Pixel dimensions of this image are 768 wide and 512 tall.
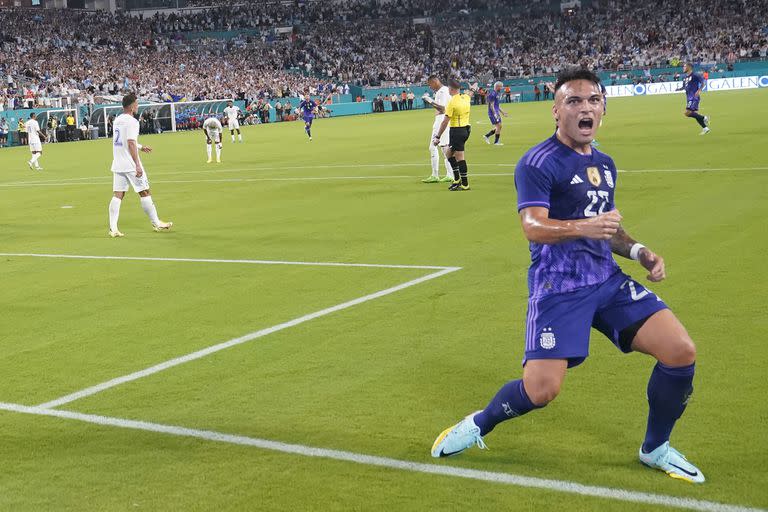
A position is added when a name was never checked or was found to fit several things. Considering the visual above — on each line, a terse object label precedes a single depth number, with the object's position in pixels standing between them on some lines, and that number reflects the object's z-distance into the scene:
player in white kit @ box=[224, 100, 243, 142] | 42.42
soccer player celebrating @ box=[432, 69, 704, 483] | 5.12
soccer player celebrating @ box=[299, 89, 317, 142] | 42.44
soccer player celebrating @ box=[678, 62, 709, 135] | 31.60
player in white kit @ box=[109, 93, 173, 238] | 15.41
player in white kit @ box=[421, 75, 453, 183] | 20.98
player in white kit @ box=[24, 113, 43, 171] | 33.22
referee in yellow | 19.86
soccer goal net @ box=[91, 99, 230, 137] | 56.03
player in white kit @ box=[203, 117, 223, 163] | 31.34
